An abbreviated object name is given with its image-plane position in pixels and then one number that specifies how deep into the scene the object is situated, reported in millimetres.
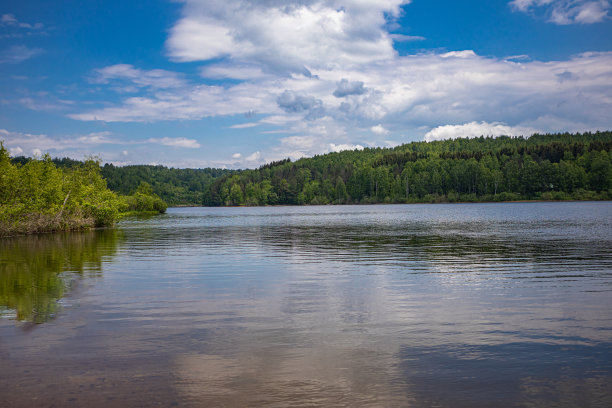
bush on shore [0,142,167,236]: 45156
